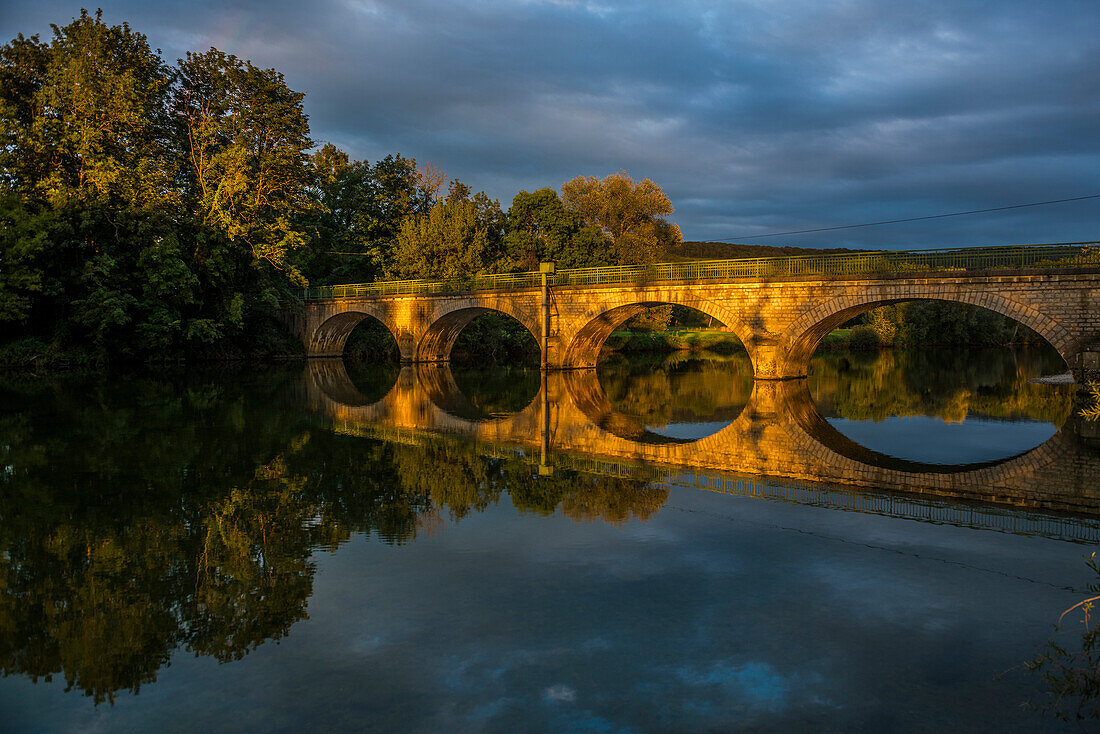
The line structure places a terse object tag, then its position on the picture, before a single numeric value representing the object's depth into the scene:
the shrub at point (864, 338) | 59.50
